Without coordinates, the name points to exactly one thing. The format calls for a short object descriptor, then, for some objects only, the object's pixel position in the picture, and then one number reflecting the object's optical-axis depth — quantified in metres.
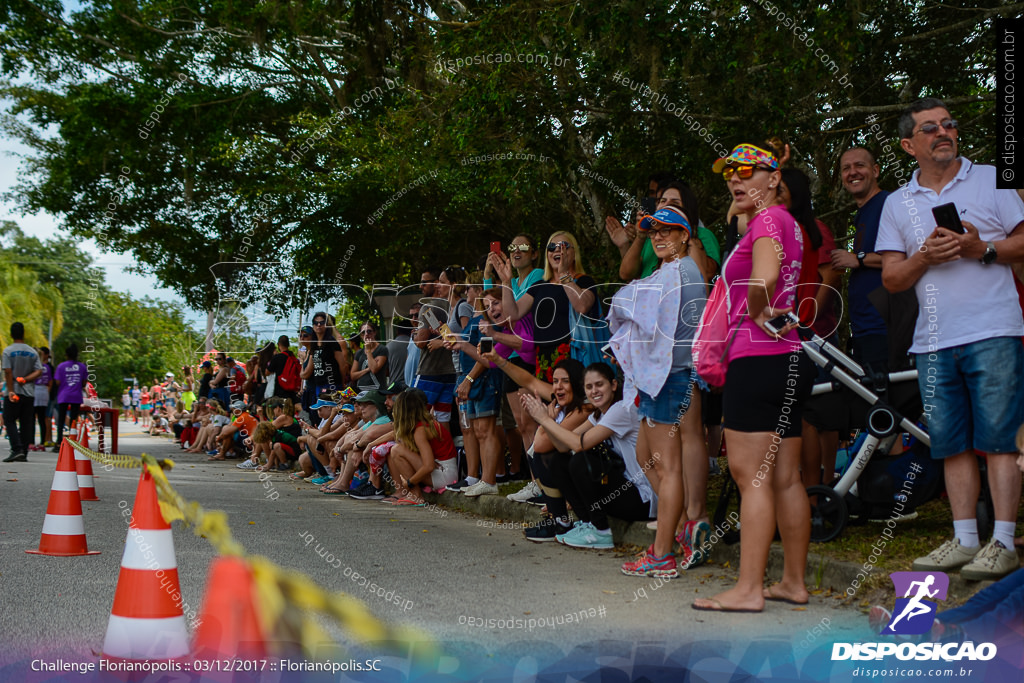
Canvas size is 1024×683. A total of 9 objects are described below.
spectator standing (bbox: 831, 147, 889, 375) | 6.20
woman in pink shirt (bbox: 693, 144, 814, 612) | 4.67
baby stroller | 5.70
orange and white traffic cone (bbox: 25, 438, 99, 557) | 6.35
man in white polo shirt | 4.77
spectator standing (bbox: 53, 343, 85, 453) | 17.22
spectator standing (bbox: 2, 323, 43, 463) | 16.42
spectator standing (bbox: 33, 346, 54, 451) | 17.38
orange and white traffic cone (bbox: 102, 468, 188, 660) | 3.70
